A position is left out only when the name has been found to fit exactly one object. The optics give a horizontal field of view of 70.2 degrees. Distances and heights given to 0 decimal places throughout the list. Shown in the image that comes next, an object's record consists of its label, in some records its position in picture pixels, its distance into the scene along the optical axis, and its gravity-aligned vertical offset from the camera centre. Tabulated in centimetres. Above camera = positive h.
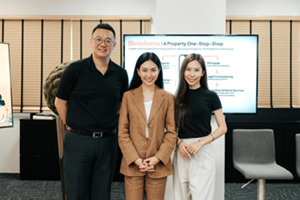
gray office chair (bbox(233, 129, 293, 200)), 245 -60
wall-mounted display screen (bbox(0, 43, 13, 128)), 272 +11
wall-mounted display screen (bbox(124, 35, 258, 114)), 228 +41
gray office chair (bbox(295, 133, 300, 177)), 246 -60
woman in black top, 167 -28
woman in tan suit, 156 -28
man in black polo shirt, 161 -16
